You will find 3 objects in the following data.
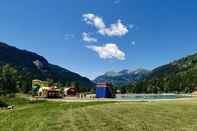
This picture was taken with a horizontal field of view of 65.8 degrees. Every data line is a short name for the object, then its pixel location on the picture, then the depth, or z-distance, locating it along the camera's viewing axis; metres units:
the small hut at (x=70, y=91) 50.67
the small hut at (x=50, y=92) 41.03
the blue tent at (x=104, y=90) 38.45
